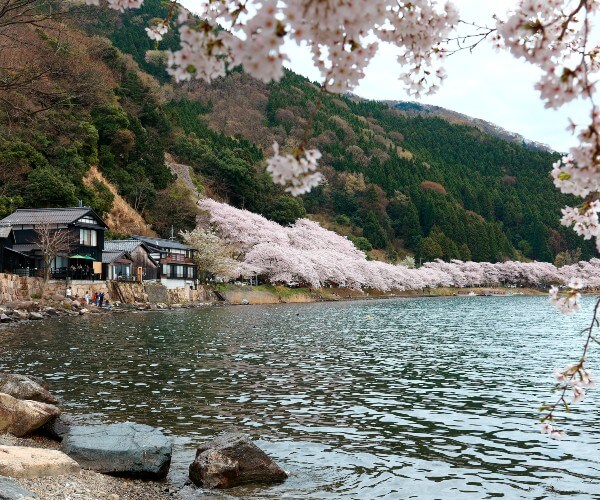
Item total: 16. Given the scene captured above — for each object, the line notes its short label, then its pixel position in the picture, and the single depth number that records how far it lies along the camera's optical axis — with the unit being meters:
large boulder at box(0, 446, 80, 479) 7.96
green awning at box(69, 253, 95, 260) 51.56
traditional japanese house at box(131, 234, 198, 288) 66.00
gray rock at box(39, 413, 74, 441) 11.71
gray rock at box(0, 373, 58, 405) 13.11
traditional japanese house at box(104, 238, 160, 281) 60.50
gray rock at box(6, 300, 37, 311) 41.12
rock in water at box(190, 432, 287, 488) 9.58
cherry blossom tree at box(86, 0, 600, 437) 2.94
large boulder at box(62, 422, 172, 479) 9.84
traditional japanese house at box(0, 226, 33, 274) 48.52
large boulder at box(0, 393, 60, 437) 11.26
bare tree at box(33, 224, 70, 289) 46.41
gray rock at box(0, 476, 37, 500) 6.55
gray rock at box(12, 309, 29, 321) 38.03
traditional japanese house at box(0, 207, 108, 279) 50.50
